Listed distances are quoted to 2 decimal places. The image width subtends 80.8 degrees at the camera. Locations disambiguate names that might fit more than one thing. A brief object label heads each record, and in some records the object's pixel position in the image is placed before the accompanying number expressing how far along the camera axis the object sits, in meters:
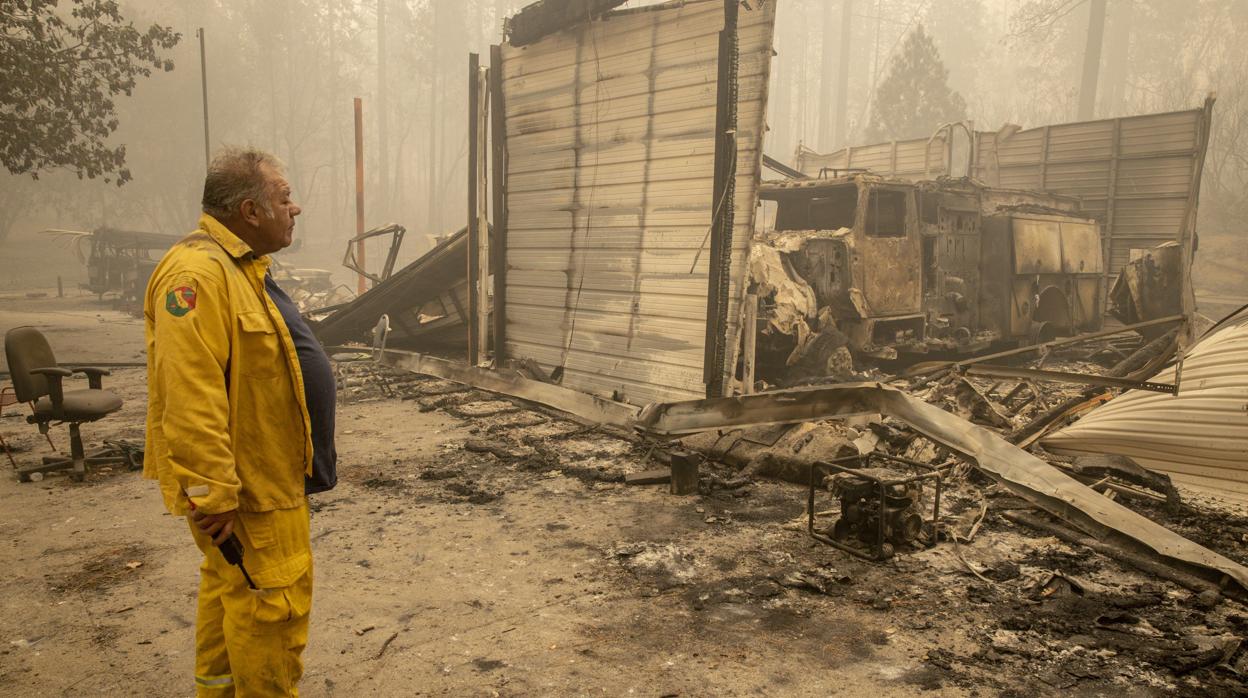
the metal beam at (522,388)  6.05
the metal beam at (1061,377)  4.62
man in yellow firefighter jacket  1.89
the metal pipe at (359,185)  14.73
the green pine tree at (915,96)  26.55
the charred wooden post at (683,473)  4.91
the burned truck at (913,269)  8.34
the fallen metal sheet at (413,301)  9.34
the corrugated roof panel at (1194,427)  4.59
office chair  4.85
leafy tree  9.46
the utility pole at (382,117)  39.44
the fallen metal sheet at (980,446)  3.54
